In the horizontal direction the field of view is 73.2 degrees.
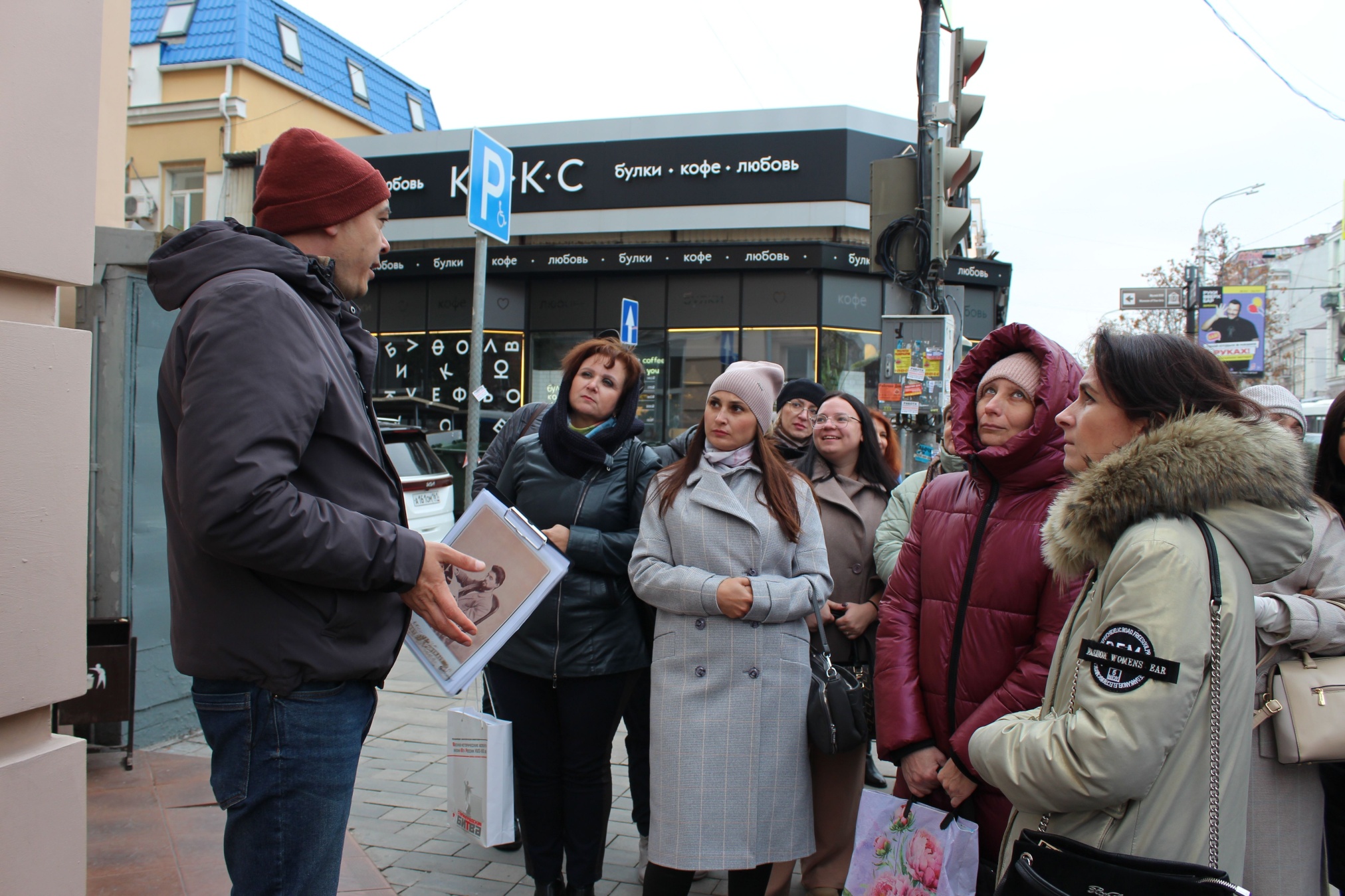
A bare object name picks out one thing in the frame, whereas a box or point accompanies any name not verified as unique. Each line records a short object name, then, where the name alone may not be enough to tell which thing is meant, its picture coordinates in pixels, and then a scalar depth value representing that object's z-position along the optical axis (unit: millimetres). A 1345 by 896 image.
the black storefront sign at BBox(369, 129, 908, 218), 17438
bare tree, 31266
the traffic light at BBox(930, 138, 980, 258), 6402
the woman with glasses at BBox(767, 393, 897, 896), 3646
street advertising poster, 25203
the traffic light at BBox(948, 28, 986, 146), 6480
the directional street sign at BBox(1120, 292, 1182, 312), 22594
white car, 9484
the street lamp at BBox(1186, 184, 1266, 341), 23188
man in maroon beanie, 1598
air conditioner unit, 20125
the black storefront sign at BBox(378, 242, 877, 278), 17531
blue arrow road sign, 10789
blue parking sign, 6328
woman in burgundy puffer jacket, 2619
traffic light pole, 6547
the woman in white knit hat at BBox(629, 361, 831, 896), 3023
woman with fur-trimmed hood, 1729
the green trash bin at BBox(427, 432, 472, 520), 12125
